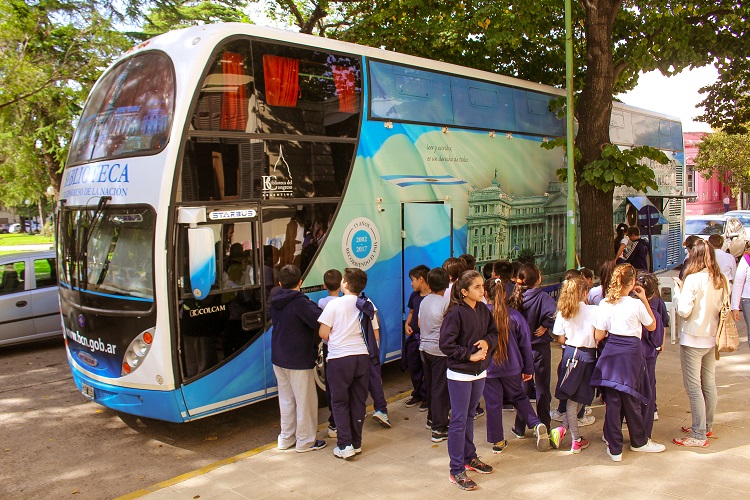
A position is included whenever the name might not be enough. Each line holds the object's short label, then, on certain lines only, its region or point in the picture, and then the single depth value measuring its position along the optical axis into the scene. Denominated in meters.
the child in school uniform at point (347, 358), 5.56
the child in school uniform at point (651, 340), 5.65
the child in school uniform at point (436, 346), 6.07
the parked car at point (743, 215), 24.19
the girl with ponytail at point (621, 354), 5.28
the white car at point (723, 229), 11.25
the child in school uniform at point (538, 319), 5.90
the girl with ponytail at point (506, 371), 5.33
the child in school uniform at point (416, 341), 6.57
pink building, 55.00
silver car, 10.40
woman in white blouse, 5.68
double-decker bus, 5.82
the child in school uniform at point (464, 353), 4.93
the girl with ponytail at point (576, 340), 5.55
